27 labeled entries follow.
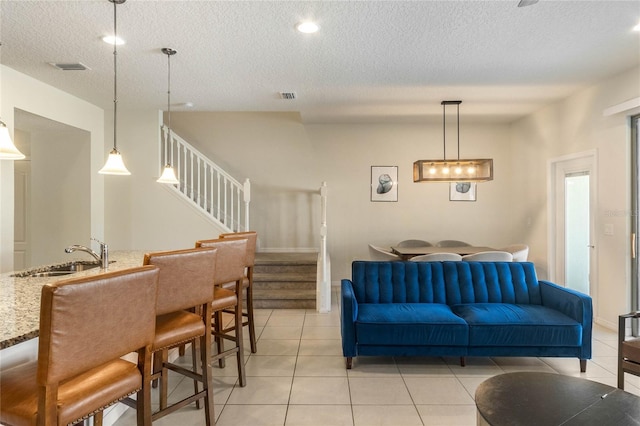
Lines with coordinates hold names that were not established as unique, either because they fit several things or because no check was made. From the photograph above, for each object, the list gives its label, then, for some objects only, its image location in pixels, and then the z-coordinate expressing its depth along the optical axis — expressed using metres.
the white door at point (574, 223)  4.70
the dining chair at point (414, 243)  6.32
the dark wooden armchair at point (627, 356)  2.43
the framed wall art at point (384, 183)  6.89
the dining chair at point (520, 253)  5.05
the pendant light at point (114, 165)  3.16
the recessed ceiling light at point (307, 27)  3.02
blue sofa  3.19
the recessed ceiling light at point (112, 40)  3.27
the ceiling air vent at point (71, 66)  3.91
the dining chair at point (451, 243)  6.23
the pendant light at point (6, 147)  2.31
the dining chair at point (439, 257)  4.57
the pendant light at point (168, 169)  3.57
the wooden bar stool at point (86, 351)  1.23
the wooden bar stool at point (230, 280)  2.81
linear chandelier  4.86
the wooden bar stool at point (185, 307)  2.06
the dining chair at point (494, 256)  4.52
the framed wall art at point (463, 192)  6.87
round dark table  1.64
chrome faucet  2.85
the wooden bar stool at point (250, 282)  3.56
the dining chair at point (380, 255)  5.08
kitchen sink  2.61
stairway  5.35
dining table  5.18
